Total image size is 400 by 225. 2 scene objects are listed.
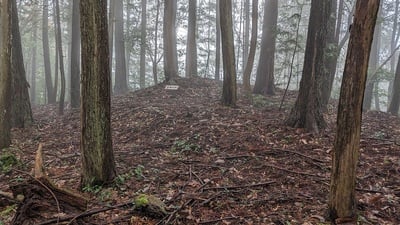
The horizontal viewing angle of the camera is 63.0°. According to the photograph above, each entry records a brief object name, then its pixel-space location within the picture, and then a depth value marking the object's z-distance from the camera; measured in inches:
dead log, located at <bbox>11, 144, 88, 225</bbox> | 170.8
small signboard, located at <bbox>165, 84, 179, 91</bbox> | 563.3
